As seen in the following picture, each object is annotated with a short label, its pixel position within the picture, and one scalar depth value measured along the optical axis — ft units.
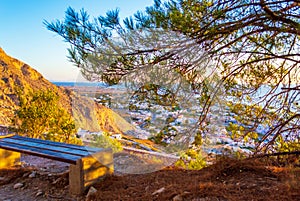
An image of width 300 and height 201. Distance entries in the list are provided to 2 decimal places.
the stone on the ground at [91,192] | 8.00
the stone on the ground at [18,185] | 9.33
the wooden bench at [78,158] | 8.20
